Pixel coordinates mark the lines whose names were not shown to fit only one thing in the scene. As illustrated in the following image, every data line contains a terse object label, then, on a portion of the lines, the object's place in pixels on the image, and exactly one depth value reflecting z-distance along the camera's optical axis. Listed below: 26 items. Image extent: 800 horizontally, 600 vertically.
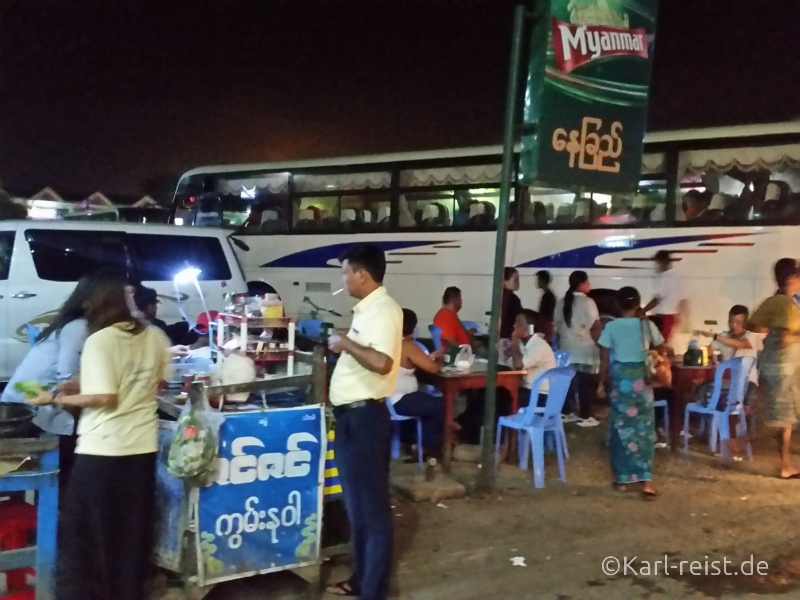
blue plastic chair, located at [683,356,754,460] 7.12
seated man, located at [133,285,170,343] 5.90
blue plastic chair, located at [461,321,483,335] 9.54
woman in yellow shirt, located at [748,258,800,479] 6.48
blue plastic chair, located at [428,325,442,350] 7.86
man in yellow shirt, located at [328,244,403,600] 3.68
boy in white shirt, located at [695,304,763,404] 7.40
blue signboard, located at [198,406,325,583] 3.83
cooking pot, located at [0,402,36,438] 3.61
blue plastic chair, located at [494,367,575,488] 6.41
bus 9.09
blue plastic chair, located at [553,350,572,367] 7.48
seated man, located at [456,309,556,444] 6.98
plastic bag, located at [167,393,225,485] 3.62
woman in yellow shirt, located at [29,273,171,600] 3.33
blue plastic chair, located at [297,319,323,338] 9.59
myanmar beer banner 5.82
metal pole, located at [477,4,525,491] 6.02
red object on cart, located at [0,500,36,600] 3.73
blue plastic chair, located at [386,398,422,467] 6.71
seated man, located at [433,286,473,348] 7.65
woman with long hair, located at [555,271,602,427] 8.96
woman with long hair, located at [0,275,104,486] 4.13
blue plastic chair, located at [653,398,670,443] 7.68
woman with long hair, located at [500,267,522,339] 9.15
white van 8.66
